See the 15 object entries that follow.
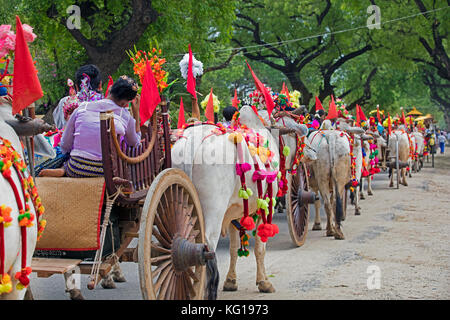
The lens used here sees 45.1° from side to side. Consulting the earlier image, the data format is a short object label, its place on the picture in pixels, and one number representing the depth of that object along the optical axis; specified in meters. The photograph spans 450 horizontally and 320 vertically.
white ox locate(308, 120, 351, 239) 10.02
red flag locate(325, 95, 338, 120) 10.86
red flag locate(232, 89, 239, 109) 8.17
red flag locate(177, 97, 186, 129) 7.64
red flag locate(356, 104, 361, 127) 14.20
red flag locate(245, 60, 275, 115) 6.28
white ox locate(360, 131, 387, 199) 14.99
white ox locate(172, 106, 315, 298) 5.05
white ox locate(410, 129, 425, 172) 24.48
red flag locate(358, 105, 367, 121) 14.84
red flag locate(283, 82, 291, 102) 8.22
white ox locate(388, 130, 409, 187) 18.94
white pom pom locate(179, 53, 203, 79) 5.79
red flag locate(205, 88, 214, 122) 7.42
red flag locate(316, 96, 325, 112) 12.15
